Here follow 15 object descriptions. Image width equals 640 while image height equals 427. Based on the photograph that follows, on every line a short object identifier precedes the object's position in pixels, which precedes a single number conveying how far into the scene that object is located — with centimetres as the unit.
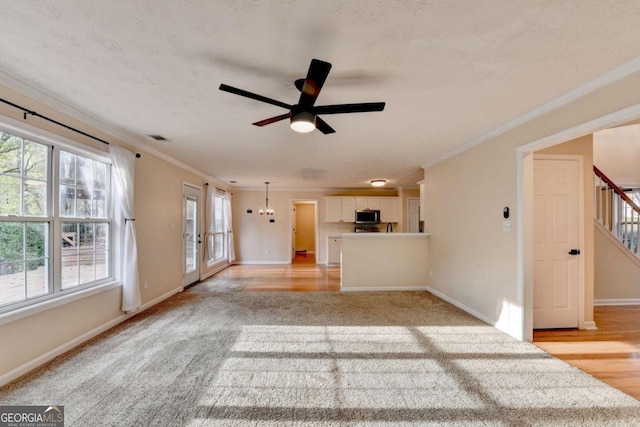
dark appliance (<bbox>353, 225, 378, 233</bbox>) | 844
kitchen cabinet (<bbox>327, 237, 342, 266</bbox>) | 812
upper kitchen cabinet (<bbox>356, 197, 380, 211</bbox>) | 833
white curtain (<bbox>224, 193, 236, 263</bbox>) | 764
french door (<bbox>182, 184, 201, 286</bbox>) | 529
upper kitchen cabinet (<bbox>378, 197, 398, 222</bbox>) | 834
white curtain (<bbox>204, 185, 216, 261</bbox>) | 626
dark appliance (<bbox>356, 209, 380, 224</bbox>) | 813
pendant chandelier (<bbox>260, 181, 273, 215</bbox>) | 821
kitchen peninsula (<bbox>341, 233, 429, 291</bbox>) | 519
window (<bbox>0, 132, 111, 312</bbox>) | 224
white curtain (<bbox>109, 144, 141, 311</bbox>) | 338
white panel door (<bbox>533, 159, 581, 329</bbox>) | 328
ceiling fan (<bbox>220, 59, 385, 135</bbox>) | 175
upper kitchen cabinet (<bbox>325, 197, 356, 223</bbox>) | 834
